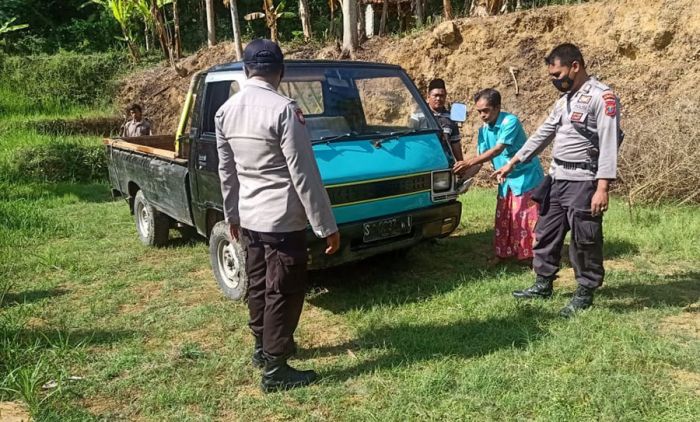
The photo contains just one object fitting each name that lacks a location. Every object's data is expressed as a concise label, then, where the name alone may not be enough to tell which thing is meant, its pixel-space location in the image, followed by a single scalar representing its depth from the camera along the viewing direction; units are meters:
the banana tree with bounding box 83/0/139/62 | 18.39
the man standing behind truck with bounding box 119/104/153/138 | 9.71
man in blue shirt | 4.88
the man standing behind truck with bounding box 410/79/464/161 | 5.79
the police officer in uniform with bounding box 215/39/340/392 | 3.00
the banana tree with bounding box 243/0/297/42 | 15.66
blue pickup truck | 4.31
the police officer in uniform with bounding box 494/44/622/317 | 3.71
